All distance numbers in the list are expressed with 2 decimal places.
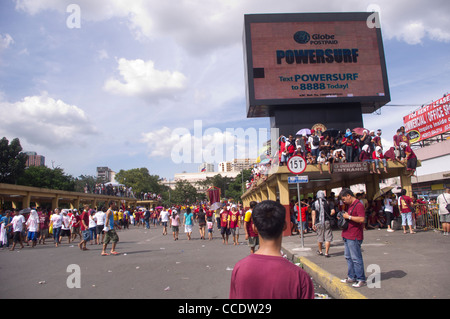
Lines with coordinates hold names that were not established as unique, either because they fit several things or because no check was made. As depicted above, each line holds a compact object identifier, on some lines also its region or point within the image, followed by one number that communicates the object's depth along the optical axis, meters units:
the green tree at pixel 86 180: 124.75
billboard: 23.92
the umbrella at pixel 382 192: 16.14
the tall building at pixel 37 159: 128.38
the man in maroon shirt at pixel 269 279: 2.08
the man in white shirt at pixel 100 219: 13.94
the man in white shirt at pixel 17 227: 14.02
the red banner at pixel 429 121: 32.69
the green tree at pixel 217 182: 100.62
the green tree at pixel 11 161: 42.28
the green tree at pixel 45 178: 51.12
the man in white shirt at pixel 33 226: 14.80
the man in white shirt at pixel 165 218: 20.85
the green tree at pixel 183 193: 90.75
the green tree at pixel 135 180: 85.88
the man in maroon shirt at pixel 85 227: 13.05
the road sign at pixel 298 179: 10.60
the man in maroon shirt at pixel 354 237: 5.66
